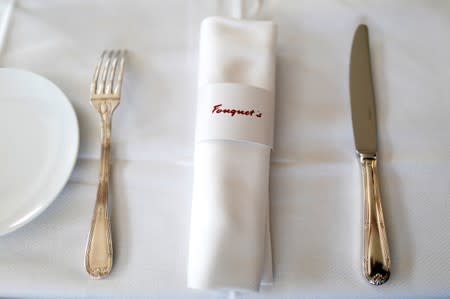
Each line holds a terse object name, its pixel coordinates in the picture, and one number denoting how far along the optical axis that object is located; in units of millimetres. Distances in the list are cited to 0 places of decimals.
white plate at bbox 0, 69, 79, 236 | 528
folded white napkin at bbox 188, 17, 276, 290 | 474
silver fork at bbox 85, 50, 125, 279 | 523
